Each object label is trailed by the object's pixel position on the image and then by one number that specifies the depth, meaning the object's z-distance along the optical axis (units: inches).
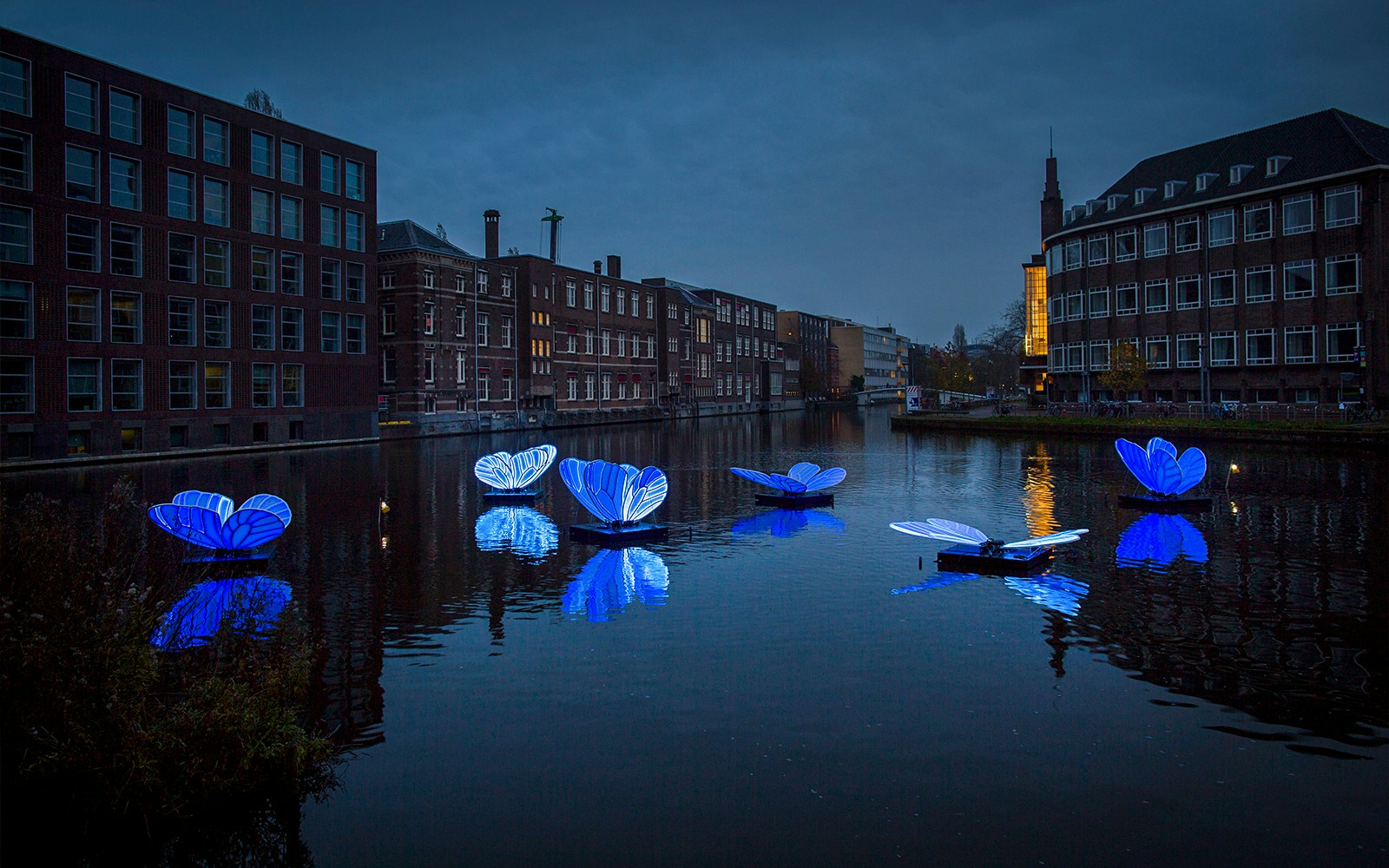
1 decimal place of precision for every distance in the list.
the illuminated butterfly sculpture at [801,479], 1067.3
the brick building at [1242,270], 2219.5
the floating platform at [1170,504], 978.7
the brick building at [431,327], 2773.1
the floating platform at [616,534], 805.9
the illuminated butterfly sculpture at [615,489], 825.5
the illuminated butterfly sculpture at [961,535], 690.8
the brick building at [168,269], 1681.8
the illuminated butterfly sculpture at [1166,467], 990.4
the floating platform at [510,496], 1101.7
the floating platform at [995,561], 666.8
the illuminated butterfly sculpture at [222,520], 639.1
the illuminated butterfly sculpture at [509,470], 1114.7
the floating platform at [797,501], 1048.8
